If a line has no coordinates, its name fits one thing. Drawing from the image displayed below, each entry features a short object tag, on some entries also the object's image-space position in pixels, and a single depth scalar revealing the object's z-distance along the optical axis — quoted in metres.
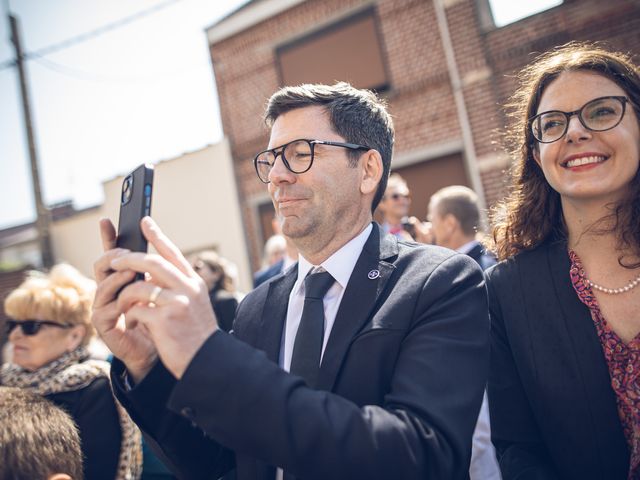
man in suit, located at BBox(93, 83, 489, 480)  0.90
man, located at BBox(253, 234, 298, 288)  4.38
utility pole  8.55
